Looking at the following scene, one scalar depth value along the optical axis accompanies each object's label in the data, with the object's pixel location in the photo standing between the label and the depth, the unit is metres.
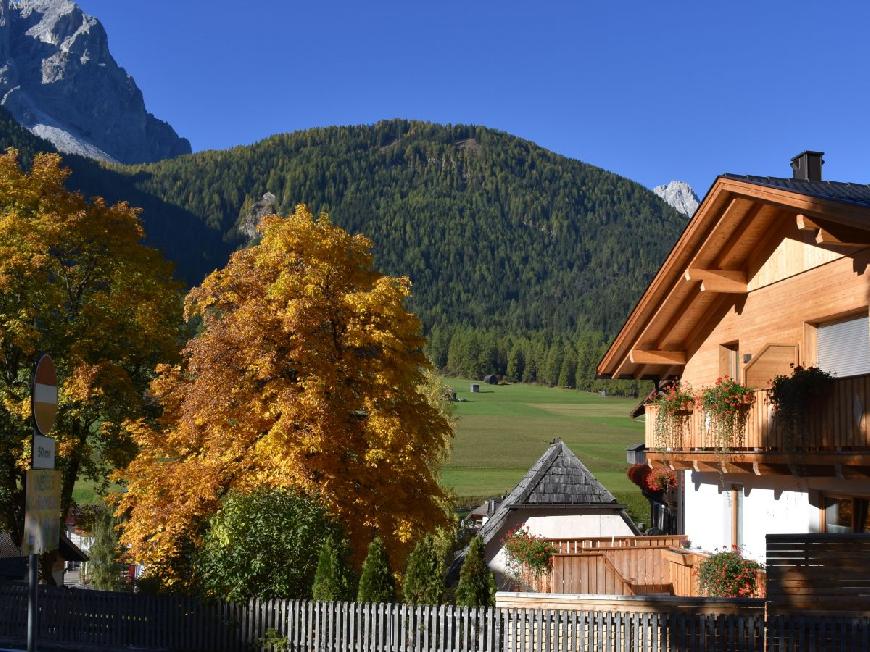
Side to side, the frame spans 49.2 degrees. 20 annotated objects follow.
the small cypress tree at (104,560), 47.53
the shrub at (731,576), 16.42
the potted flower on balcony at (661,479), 27.45
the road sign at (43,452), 8.49
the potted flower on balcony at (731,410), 16.36
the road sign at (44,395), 8.56
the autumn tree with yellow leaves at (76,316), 25.27
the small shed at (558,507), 39.28
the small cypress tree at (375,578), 17.64
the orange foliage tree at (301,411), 21.41
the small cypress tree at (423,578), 19.12
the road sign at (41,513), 8.20
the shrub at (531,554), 21.33
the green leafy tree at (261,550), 18.12
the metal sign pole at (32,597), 8.26
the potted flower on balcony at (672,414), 18.75
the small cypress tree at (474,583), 18.17
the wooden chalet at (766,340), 14.46
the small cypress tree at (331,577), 17.59
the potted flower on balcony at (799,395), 14.38
